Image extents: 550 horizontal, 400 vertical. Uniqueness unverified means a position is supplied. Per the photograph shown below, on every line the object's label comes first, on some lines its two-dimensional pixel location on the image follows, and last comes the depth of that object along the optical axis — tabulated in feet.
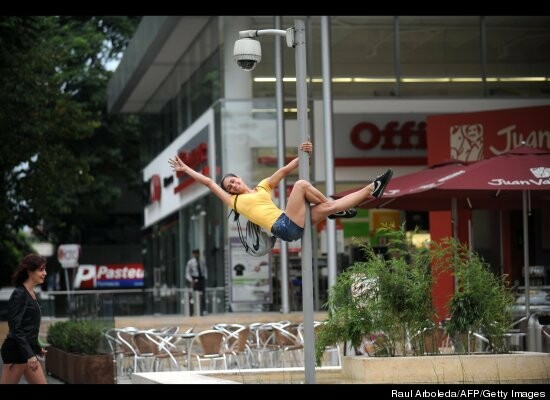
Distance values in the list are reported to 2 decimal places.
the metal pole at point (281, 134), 90.17
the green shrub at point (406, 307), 43.06
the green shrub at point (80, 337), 64.39
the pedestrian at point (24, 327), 36.94
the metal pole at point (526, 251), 55.42
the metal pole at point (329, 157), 83.92
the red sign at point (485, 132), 82.28
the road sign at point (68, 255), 147.64
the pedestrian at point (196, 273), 102.32
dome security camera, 40.98
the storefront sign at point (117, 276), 153.48
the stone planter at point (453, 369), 40.57
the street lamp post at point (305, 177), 37.37
